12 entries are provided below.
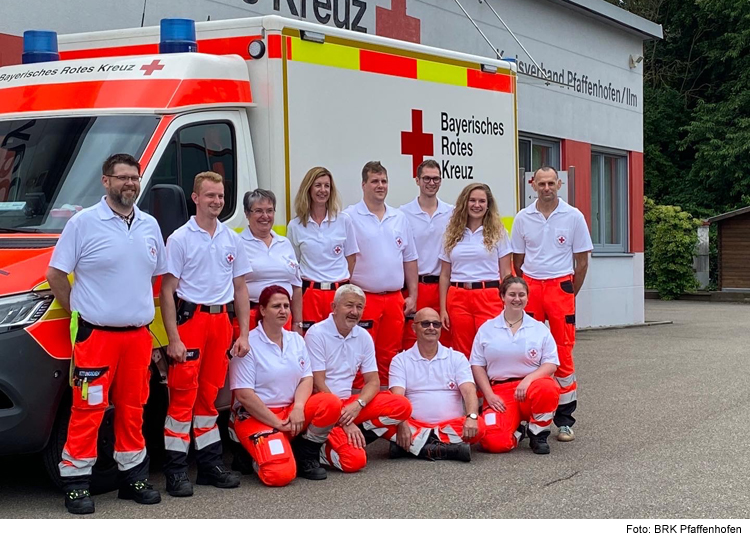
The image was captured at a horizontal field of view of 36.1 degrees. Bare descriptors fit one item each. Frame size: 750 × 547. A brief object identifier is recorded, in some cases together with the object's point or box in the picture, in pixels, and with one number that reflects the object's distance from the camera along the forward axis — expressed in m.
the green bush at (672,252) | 28.06
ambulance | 5.77
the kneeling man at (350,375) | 6.97
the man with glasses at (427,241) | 8.18
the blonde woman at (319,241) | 7.21
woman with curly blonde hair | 7.92
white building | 14.10
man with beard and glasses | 5.69
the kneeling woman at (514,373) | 7.41
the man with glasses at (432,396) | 7.29
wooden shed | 28.31
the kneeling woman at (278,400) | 6.65
